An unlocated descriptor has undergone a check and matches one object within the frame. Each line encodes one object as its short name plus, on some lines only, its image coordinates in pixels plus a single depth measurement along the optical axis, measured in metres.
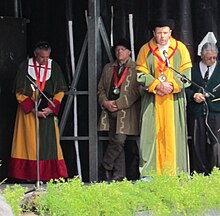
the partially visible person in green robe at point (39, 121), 16.20
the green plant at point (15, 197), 10.20
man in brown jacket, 15.62
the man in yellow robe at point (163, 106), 15.02
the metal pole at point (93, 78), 15.70
